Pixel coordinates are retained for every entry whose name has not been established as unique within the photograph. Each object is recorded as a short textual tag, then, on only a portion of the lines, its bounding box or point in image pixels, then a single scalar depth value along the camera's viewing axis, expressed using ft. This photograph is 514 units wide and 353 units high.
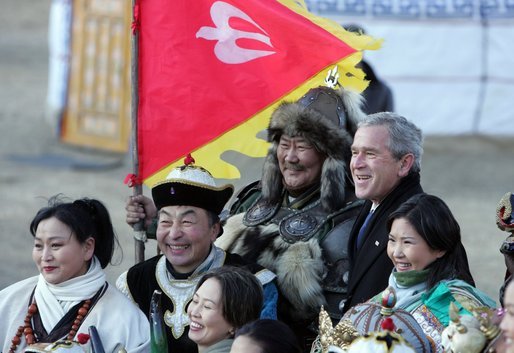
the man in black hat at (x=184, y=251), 32.24
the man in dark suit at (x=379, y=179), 31.40
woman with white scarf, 30.50
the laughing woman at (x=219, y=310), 28.53
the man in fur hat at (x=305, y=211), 33.65
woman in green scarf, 27.99
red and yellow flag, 36.45
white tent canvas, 92.99
